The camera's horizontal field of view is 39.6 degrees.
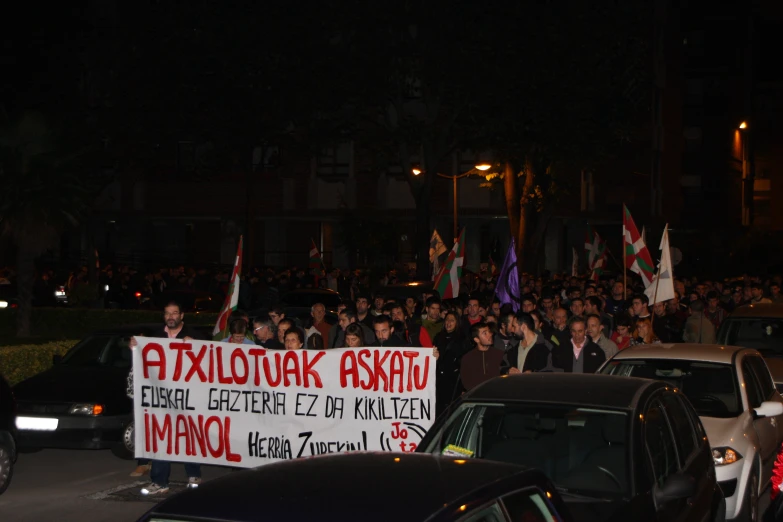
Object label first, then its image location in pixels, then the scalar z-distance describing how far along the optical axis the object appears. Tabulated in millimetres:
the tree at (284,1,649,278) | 27906
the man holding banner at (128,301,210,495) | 9773
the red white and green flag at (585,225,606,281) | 27428
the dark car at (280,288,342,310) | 28031
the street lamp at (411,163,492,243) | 35094
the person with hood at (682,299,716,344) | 14000
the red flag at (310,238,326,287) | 32781
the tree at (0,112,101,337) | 20641
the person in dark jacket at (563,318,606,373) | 10250
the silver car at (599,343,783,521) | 8430
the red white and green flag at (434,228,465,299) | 20172
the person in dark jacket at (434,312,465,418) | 10461
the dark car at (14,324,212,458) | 11430
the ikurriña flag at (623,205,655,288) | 17781
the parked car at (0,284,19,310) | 29859
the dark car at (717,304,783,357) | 13430
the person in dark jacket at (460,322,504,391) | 9836
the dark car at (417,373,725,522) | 5723
